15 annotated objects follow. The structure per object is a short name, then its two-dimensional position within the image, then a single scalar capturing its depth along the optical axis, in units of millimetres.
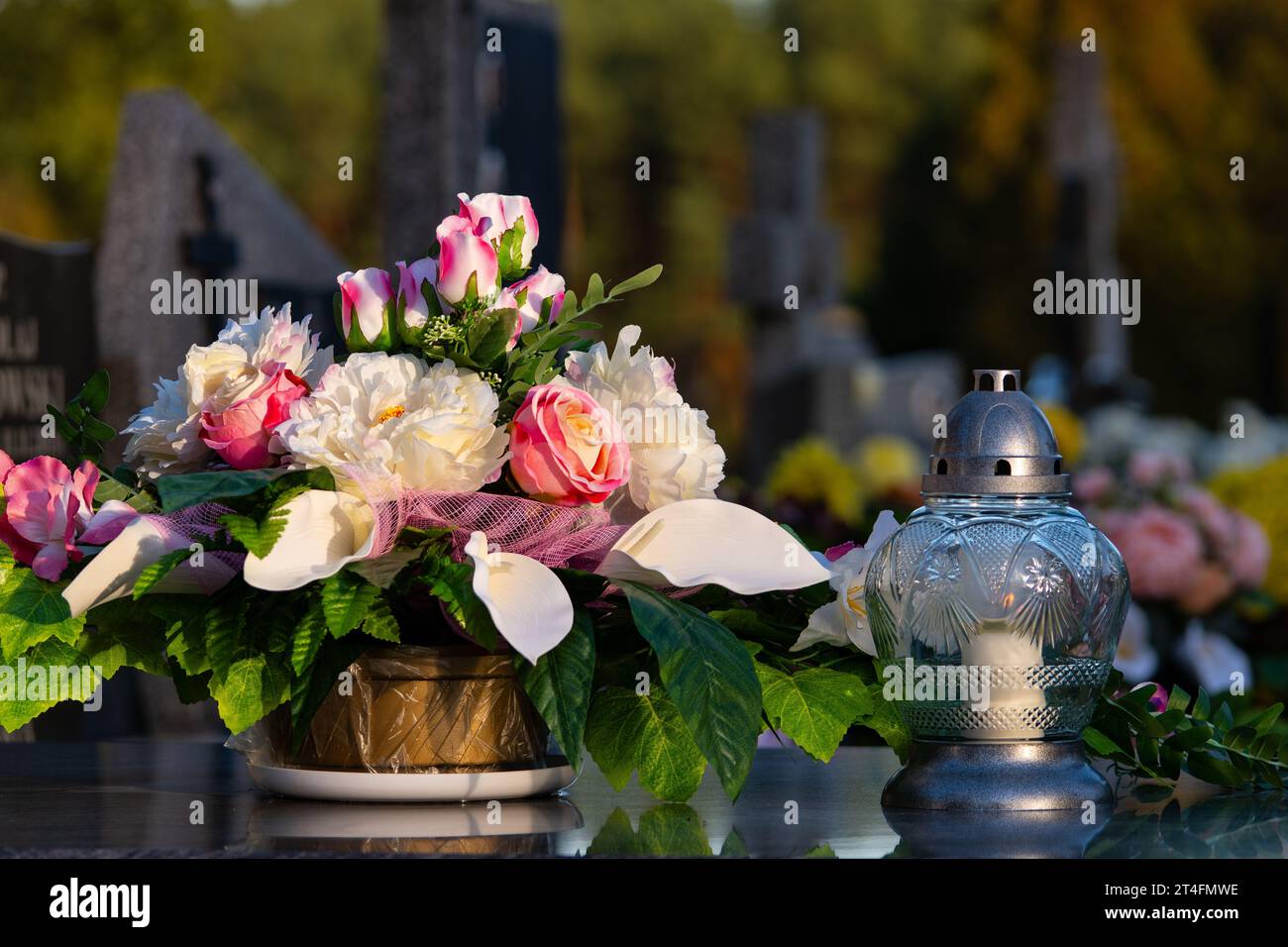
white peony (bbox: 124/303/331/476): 1610
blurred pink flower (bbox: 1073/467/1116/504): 5320
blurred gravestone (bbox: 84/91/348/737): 4477
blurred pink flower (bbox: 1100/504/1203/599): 4844
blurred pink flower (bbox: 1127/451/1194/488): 5348
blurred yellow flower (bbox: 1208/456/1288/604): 5699
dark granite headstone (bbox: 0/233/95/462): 4207
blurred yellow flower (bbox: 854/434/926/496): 10875
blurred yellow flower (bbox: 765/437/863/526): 6461
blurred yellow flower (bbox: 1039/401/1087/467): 7191
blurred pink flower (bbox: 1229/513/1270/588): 4844
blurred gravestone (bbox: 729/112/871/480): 9023
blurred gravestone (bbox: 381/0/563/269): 4891
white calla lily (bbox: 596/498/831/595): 1536
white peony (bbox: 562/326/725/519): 1626
